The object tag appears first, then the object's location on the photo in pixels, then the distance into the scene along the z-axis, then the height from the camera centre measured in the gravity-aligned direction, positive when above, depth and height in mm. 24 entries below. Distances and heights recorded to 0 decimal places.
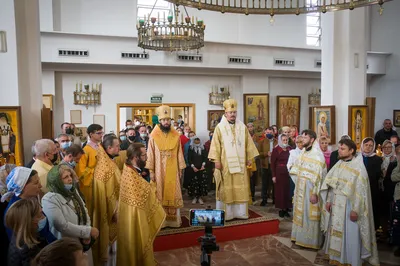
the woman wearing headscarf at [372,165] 5461 -813
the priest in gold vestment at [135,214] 3684 -1043
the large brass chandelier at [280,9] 3168 +996
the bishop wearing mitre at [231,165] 5840 -839
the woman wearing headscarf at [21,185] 2785 -545
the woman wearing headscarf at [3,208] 2842 -768
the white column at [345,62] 7859 +1154
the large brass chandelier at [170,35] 8148 +1966
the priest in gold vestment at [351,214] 4320 -1247
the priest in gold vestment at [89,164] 4281 -603
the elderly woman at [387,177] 5404 -1009
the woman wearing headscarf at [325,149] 6170 -659
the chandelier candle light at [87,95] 10880 +655
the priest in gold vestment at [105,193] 4223 -932
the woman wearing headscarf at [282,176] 6828 -1212
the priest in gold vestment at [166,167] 5613 -831
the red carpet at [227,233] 5238 -1866
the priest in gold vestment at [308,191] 5016 -1121
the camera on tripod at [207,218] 2645 -779
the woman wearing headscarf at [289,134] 6945 -405
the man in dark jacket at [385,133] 11414 -670
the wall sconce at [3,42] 4896 +1051
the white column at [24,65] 4961 +759
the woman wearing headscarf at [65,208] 2857 -773
